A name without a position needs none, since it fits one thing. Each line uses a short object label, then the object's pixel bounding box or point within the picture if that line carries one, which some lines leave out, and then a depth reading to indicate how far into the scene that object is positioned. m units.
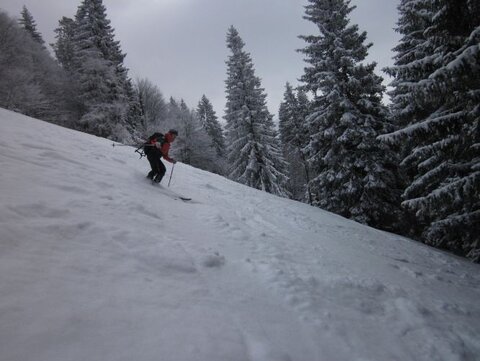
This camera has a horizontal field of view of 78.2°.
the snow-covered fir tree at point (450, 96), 6.79
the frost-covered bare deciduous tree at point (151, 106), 38.56
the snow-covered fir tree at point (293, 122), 35.91
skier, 8.61
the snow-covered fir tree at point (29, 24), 41.81
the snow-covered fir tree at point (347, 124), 15.51
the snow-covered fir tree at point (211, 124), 48.53
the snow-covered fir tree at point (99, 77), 25.70
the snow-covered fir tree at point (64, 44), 41.44
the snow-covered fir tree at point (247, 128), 24.62
